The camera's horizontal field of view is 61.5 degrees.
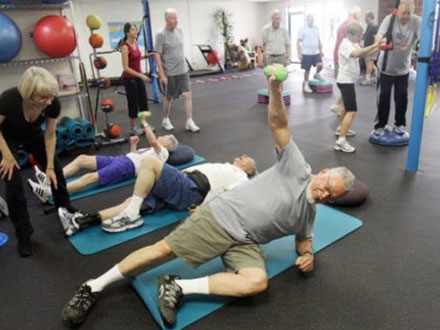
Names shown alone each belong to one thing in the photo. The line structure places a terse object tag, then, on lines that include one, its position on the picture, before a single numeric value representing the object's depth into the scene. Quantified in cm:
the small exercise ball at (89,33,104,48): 413
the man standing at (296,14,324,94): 686
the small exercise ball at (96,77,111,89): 420
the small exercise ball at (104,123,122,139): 438
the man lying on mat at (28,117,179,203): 284
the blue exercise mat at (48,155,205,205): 296
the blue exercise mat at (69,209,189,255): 224
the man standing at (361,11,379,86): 712
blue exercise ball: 343
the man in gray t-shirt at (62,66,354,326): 166
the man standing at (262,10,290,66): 561
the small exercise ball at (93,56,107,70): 411
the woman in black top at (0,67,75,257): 188
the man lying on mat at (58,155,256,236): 232
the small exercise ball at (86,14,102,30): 414
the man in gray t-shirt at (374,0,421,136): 341
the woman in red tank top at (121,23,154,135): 421
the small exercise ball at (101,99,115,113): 423
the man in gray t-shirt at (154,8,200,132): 441
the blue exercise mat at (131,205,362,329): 168
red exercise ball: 379
